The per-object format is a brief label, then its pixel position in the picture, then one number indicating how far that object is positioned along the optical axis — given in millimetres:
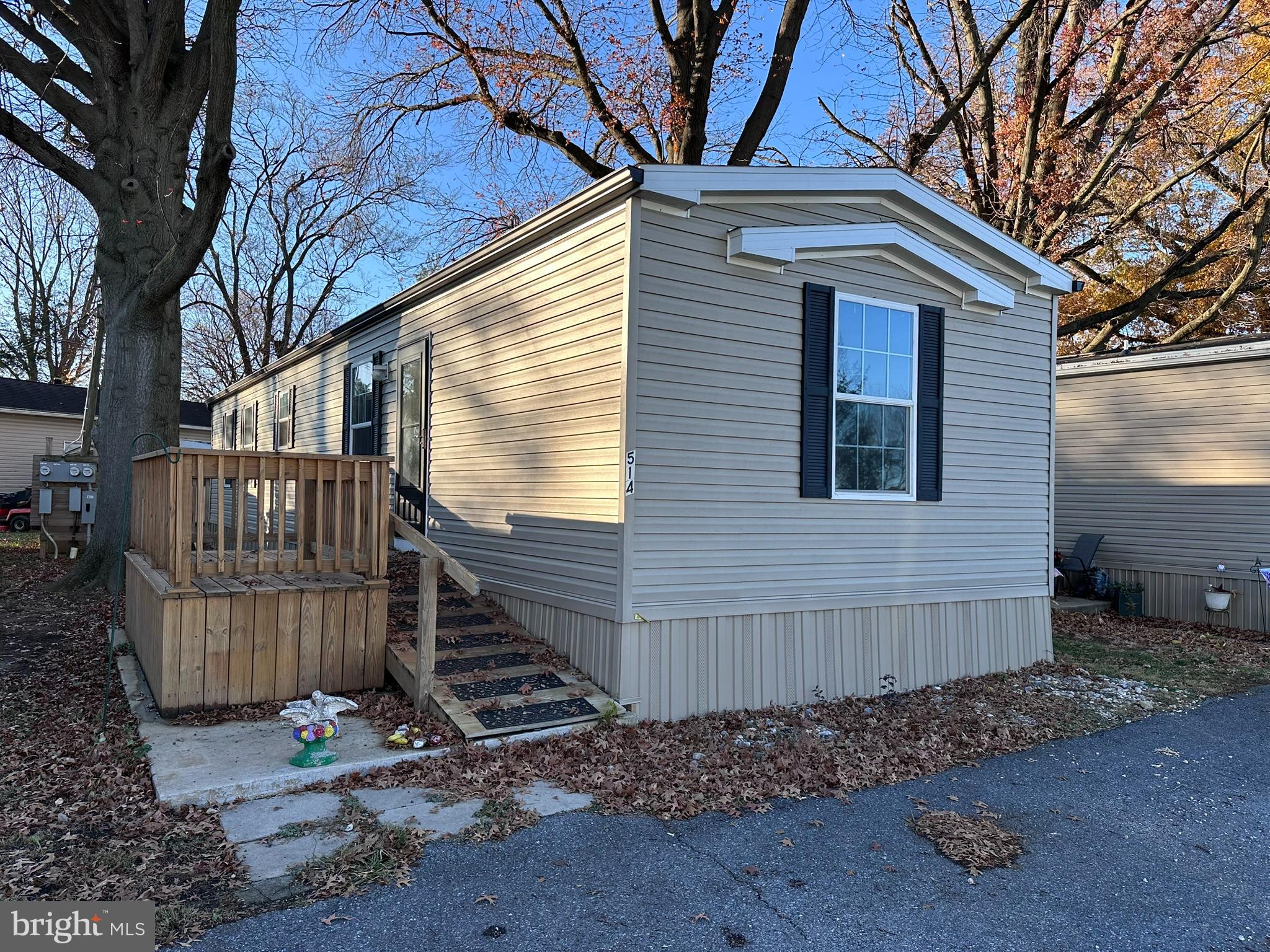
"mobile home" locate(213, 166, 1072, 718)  5441
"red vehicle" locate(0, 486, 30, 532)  19328
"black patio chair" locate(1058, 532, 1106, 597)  11328
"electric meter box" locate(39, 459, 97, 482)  11980
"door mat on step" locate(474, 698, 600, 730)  4777
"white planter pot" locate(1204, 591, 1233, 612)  9961
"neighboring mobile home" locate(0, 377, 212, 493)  22312
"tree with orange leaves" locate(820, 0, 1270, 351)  12078
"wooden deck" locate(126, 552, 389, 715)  4836
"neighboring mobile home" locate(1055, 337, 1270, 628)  9914
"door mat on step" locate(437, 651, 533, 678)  5469
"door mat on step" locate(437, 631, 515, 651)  5859
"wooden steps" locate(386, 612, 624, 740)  4816
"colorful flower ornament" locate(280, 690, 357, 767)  4098
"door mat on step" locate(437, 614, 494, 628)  6254
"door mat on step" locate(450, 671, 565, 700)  5125
